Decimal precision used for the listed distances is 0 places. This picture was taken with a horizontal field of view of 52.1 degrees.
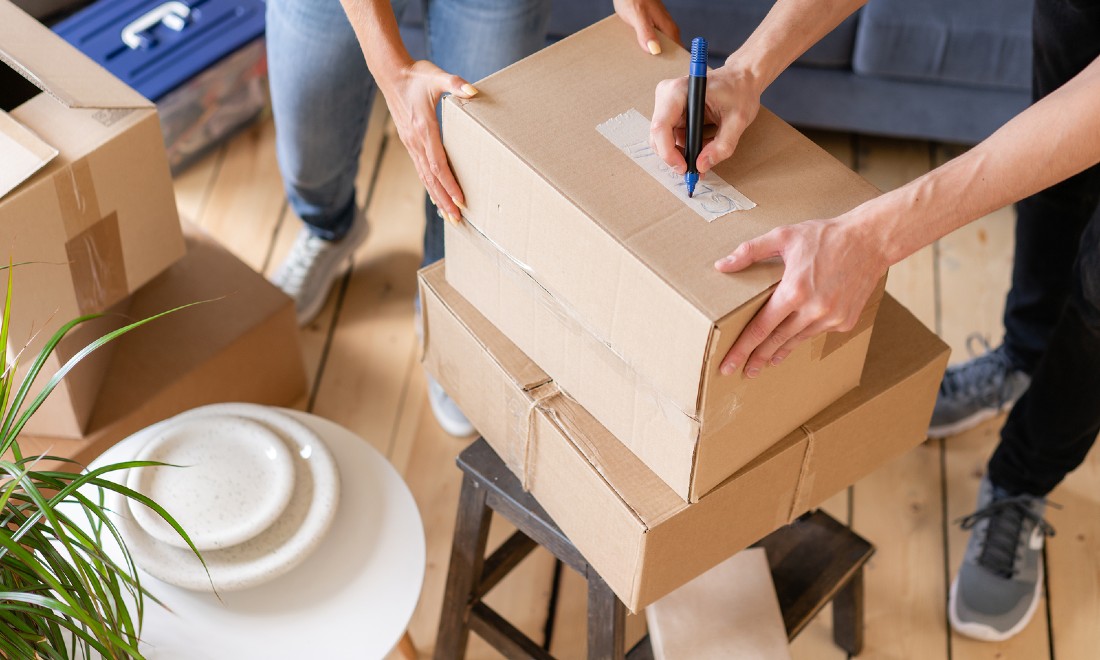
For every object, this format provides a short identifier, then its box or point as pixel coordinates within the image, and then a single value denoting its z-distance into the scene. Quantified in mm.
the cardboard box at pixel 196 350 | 1563
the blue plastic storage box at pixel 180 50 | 2039
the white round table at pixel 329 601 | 1152
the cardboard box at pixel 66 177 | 1236
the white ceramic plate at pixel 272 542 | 1146
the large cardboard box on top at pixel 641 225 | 899
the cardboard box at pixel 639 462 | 1047
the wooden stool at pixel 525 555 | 1247
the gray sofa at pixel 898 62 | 1938
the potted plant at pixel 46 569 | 879
